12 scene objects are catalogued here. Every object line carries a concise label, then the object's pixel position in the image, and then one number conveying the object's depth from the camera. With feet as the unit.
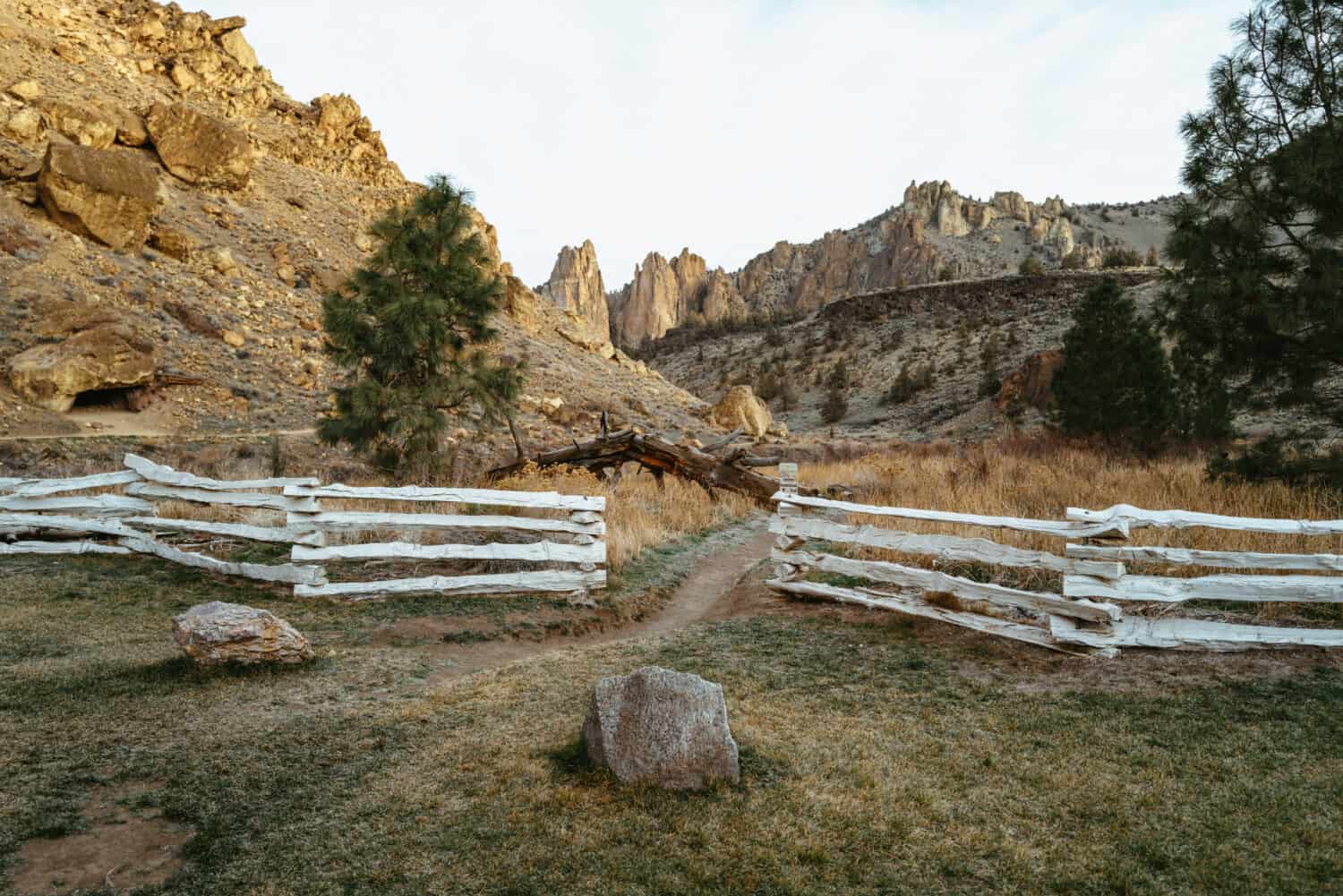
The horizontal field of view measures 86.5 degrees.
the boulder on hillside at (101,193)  83.66
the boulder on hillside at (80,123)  93.66
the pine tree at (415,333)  44.96
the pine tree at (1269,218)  28.22
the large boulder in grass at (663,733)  11.96
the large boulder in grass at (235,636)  16.75
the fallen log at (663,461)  47.37
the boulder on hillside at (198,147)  107.34
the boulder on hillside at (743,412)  113.91
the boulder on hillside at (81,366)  62.95
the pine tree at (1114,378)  57.98
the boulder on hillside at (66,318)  69.72
